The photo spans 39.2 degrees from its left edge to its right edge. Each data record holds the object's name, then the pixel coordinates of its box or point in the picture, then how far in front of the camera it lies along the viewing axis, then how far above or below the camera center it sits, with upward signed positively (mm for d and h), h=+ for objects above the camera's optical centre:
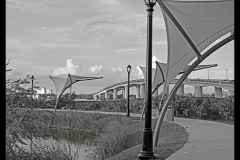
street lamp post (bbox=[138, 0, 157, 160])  8039 -228
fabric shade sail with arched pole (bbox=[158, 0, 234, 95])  10422 +2211
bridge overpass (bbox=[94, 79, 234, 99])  49156 +1400
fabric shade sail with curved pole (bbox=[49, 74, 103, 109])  40844 +1437
